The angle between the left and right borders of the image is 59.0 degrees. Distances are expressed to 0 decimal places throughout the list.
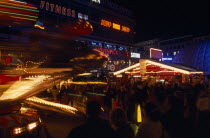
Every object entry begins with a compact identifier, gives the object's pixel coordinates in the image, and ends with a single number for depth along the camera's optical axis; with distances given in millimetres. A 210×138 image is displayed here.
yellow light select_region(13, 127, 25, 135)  3810
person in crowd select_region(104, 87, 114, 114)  8945
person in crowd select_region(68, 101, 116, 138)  2230
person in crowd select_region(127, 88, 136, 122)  7957
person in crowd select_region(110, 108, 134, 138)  2862
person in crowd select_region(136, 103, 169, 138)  2965
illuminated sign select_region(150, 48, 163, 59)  22517
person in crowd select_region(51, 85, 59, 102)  12628
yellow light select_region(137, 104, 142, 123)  7812
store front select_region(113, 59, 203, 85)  16312
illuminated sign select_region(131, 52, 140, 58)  41641
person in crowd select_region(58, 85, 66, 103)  11830
